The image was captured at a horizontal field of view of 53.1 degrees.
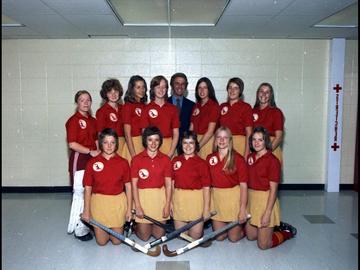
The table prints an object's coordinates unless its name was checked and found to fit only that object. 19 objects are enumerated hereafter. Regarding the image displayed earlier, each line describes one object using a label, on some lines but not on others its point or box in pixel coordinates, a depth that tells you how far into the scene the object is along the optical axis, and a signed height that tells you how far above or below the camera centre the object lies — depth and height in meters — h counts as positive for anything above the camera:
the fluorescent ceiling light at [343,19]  3.51 +0.94
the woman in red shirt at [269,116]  3.35 -0.08
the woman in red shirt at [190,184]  2.94 -0.63
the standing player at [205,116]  3.41 -0.08
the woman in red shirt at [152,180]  2.94 -0.60
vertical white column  4.79 -0.07
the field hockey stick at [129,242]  2.72 -1.02
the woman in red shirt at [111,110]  3.22 -0.03
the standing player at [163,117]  3.21 -0.09
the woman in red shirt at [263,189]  2.86 -0.66
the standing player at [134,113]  3.26 -0.05
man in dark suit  3.45 +0.06
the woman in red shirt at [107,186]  2.90 -0.64
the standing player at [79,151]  3.07 -0.38
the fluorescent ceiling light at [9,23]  3.65 +0.90
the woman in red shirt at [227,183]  2.93 -0.62
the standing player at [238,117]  3.34 -0.09
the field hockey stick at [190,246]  2.70 -1.04
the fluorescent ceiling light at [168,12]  3.33 +0.96
